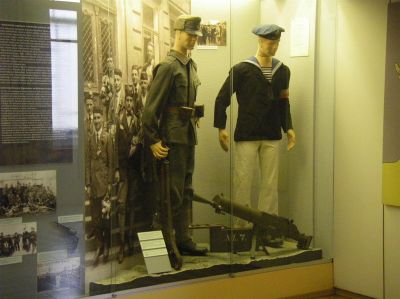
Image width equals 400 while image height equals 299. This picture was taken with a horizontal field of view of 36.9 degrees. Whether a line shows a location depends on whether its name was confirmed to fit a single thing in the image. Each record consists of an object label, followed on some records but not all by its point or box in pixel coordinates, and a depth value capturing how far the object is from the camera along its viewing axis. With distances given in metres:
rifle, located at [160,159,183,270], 3.51
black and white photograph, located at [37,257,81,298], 3.08
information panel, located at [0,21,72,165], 2.95
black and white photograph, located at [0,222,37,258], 2.97
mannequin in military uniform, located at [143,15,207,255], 3.46
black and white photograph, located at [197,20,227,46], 3.71
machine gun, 3.76
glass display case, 3.01
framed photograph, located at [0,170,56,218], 2.96
